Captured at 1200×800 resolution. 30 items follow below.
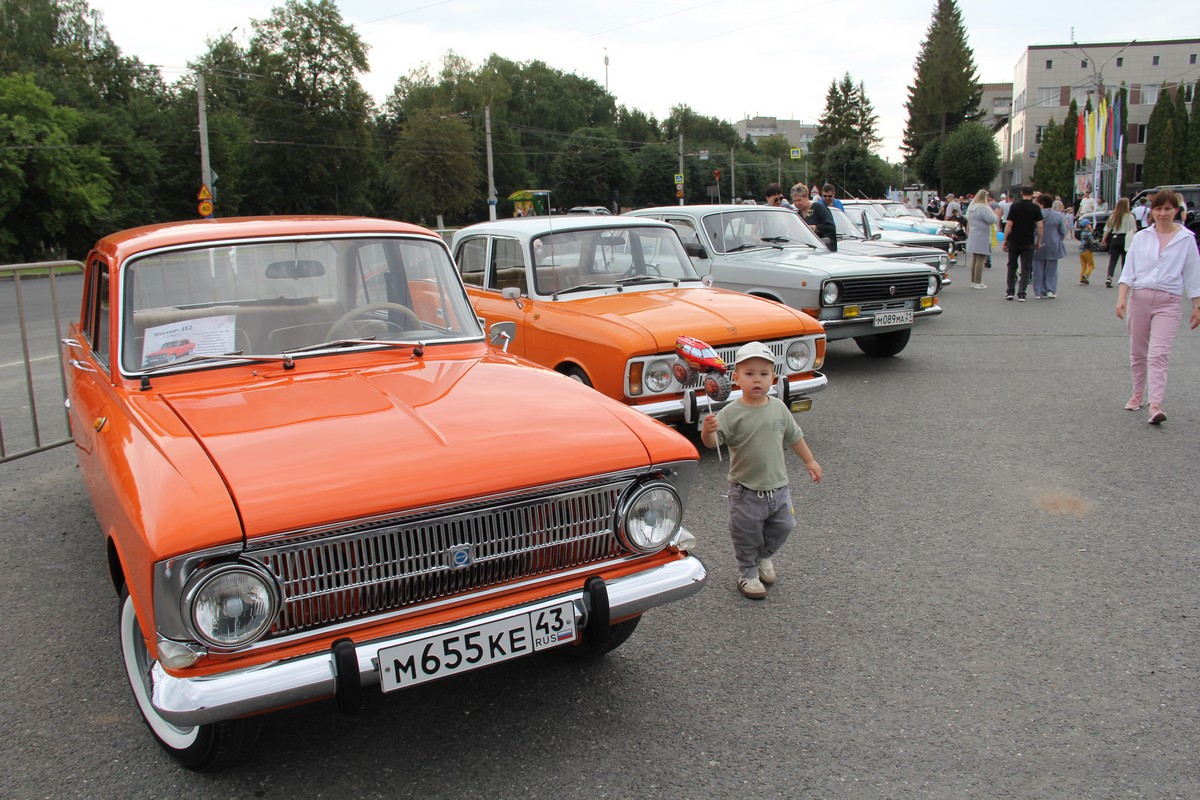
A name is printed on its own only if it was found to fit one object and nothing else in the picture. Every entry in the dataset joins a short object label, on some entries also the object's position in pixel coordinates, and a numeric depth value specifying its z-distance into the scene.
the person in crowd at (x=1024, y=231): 15.45
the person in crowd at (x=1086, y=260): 19.16
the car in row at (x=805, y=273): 9.62
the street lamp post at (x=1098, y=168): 36.84
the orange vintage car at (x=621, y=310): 6.33
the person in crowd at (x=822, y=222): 12.39
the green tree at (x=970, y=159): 74.38
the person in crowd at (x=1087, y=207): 28.03
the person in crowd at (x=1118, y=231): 16.54
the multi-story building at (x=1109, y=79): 82.38
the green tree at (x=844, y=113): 109.12
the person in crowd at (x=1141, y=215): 22.55
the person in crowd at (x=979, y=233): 17.19
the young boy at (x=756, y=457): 4.16
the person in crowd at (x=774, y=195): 14.01
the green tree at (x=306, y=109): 66.69
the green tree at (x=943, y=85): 89.38
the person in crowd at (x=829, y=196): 15.26
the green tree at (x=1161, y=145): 64.50
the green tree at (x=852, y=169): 69.38
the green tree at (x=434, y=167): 79.19
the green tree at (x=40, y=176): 39.84
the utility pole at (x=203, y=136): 35.53
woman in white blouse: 7.19
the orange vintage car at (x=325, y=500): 2.58
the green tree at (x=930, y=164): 80.75
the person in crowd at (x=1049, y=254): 15.66
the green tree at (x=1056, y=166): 66.81
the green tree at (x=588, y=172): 77.25
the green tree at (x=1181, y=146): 64.62
